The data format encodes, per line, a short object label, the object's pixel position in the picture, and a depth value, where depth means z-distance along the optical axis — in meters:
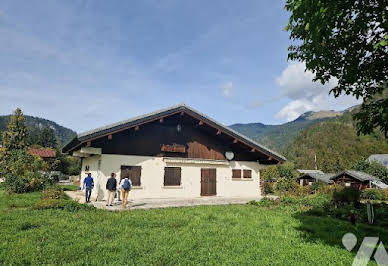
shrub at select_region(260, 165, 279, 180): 60.03
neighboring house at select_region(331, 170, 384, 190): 40.28
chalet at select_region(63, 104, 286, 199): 14.22
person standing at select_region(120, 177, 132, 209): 11.75
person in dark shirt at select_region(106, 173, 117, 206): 12.22
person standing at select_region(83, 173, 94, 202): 13.15
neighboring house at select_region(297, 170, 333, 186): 53.16
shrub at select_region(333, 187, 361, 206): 13.67
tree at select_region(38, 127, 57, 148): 71.50
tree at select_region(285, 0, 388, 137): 4.47
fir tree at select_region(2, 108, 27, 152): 45.47
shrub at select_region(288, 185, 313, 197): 22.38
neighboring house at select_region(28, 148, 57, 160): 54.03
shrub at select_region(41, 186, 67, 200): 13.34
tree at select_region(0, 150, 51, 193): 18.67
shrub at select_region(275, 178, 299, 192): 23.42
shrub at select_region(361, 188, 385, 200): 28.85
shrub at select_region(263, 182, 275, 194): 24.64
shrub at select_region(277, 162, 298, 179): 62.35
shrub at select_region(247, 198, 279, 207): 13.71
